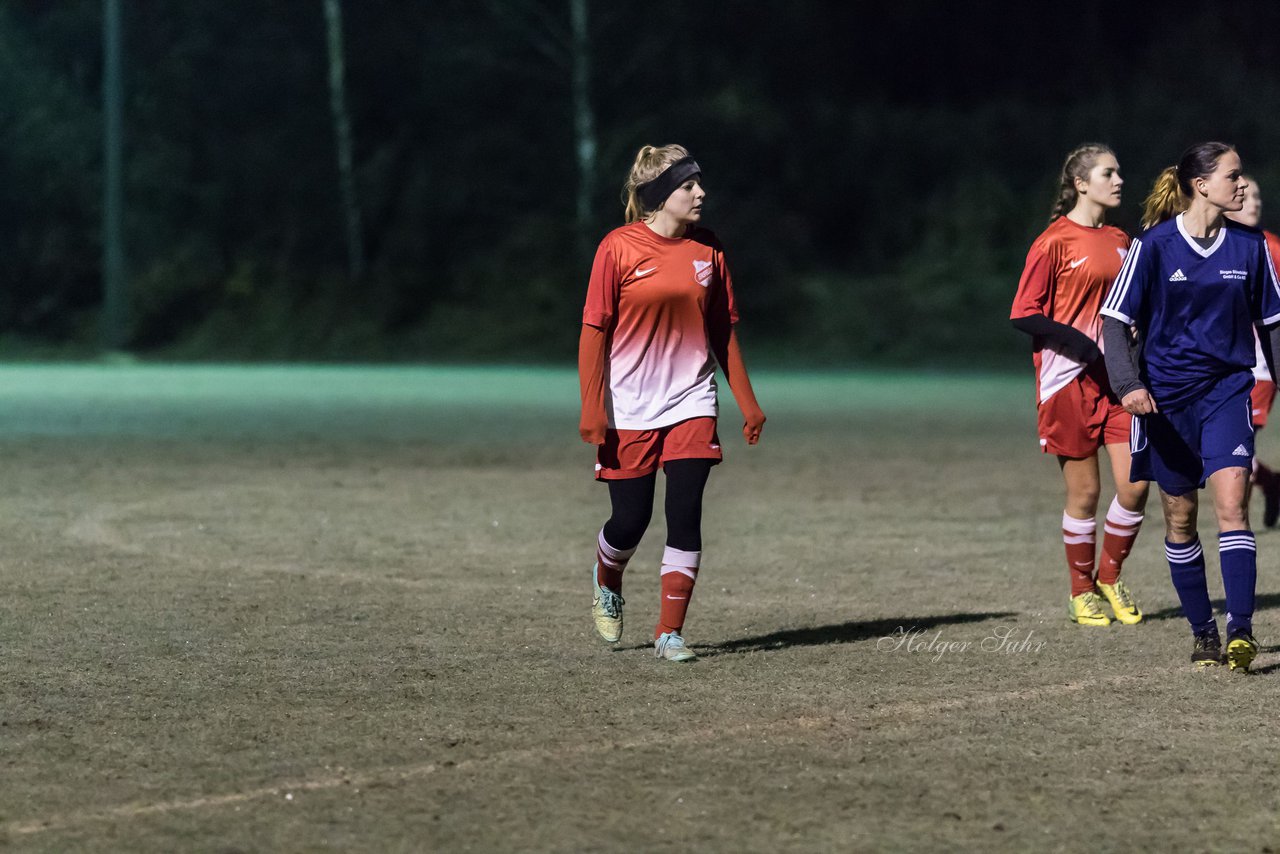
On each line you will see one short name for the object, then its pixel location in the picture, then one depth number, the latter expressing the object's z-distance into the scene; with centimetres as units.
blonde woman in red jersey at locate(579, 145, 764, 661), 1455
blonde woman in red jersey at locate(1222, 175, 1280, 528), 1783
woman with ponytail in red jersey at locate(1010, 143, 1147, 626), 1627
